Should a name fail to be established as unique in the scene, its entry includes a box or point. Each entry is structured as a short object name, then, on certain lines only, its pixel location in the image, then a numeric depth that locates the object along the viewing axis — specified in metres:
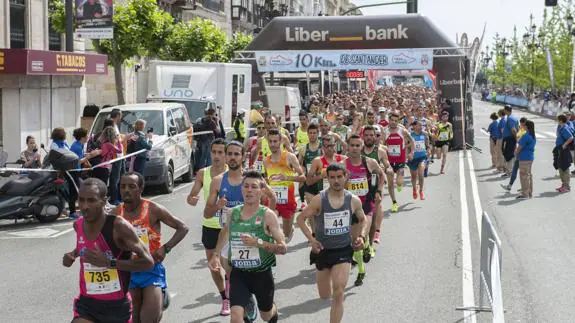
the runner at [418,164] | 18.77
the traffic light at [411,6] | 39.22
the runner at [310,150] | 13.77
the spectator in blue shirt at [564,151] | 20.52
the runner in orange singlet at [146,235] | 6.92
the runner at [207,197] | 8.96
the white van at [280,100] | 37.50
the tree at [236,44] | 50.27
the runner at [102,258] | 5.97
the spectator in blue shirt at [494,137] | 25.34
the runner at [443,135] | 24.14
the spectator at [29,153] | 18.14
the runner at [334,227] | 8.37
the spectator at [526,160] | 19.38
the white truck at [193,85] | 24.67
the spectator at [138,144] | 18.00
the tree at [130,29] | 31.09
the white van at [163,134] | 19.09
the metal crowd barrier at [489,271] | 6.29
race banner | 30.89
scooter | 14.97
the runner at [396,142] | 17.22
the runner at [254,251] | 7.30
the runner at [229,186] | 8.62
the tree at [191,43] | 39.88
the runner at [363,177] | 11.01
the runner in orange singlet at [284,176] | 11.58
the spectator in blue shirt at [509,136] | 23.38
